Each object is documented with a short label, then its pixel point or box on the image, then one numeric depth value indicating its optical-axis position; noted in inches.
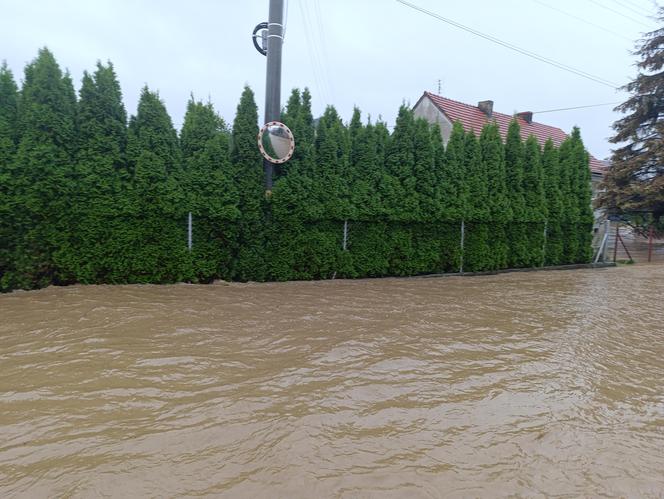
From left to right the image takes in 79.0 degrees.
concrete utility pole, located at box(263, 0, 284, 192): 285.7
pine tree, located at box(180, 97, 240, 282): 262.8
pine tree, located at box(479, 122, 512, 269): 374.6
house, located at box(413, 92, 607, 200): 658.8
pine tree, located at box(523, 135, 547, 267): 400.2
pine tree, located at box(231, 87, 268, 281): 274.8
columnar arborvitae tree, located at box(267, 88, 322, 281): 283.3
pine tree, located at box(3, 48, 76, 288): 219.0
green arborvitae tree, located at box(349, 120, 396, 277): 311.7
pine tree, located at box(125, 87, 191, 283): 248.4
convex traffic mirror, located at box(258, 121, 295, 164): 275.6
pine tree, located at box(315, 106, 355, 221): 297.9
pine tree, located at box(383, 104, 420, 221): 322.3
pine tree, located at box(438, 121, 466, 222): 345.7
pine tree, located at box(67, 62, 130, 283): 233.9
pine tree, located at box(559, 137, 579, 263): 429.7
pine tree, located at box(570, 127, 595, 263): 438.6
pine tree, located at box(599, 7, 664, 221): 607.2
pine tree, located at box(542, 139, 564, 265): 416.8
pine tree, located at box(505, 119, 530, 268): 389.7
